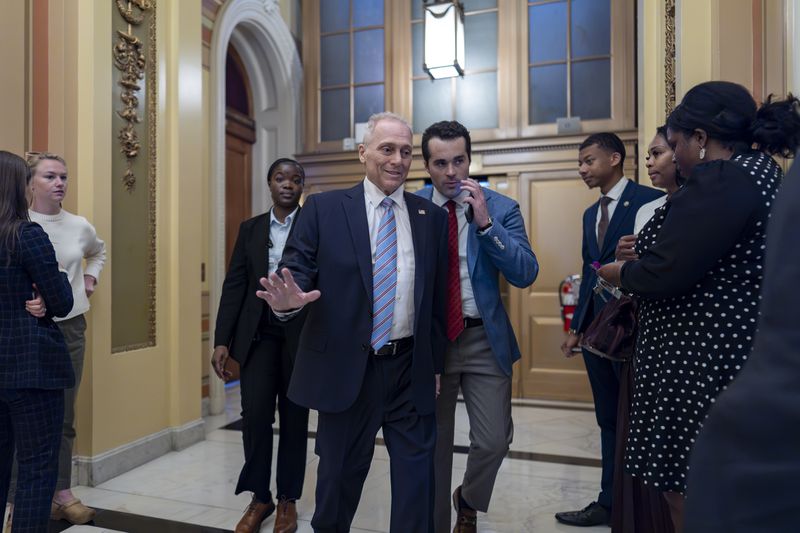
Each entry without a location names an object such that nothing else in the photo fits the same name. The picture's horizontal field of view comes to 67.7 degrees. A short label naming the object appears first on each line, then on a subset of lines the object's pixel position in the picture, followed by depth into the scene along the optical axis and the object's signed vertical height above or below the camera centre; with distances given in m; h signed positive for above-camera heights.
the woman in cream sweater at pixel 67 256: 2.54 +0.09
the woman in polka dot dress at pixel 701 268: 1.38 +0.01
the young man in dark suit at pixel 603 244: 2.53 +0.13
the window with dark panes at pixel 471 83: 5.45 +1.78
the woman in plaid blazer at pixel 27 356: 1.83 -0.25
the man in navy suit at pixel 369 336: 1.77 -0.18
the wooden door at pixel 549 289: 5.11 -0.12
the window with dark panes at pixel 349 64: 5.75 +2.06
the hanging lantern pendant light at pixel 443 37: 4.52 +1.82
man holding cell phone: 2.18 -0.18
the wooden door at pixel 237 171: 5.40 +0.98
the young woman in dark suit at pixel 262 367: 2.53 -0.39
